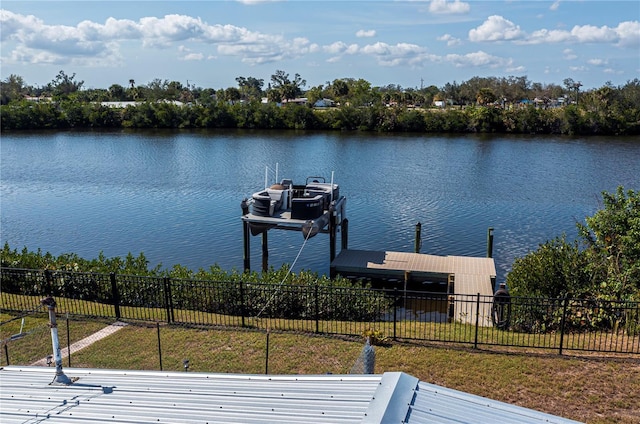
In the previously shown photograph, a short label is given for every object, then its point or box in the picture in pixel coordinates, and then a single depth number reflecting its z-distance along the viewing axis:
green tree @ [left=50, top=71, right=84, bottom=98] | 186.62
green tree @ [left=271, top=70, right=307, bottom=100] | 136.00
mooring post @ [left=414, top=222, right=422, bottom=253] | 28.00
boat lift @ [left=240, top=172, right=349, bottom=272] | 25.00
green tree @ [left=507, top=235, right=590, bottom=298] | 17.97
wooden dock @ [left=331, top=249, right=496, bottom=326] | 23.89
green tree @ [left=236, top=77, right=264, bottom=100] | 151.88
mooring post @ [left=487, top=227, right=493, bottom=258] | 27.36
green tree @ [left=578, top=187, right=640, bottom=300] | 16.22
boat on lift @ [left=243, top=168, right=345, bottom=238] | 25.00
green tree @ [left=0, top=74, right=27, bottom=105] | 126.98
